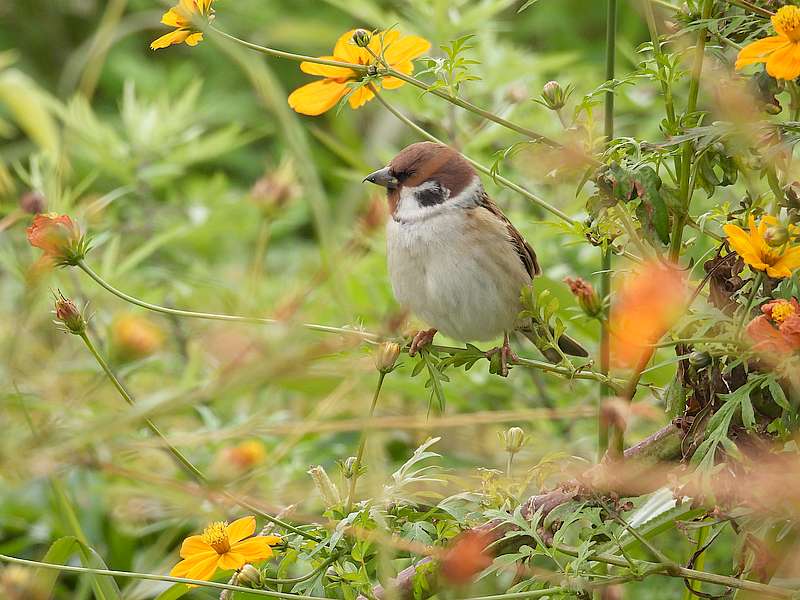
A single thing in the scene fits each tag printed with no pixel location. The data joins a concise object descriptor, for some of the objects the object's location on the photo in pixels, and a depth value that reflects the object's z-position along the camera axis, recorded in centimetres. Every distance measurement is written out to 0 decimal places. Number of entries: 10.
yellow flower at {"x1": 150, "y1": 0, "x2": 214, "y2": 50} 610
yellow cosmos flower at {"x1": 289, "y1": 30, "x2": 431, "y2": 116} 613
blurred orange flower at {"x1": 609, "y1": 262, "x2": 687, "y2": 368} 544
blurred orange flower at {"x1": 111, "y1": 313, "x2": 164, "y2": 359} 591
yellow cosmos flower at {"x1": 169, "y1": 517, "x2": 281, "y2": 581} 610
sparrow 627
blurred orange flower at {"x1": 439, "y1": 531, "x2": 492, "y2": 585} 597
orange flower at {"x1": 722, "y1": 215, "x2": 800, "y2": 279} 608
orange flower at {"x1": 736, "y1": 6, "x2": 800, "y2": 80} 607
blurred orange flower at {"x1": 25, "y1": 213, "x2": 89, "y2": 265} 610
